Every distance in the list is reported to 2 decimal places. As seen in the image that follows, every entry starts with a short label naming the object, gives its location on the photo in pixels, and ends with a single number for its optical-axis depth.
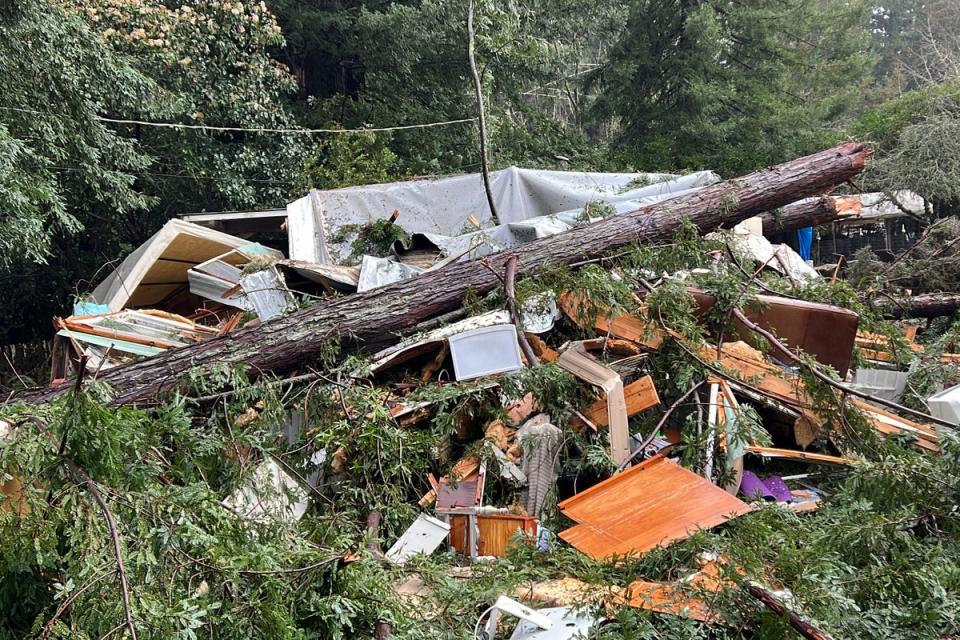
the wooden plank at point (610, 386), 3.65
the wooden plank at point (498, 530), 3.38
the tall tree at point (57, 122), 6.06
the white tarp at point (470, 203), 6.77
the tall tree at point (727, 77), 12.00
